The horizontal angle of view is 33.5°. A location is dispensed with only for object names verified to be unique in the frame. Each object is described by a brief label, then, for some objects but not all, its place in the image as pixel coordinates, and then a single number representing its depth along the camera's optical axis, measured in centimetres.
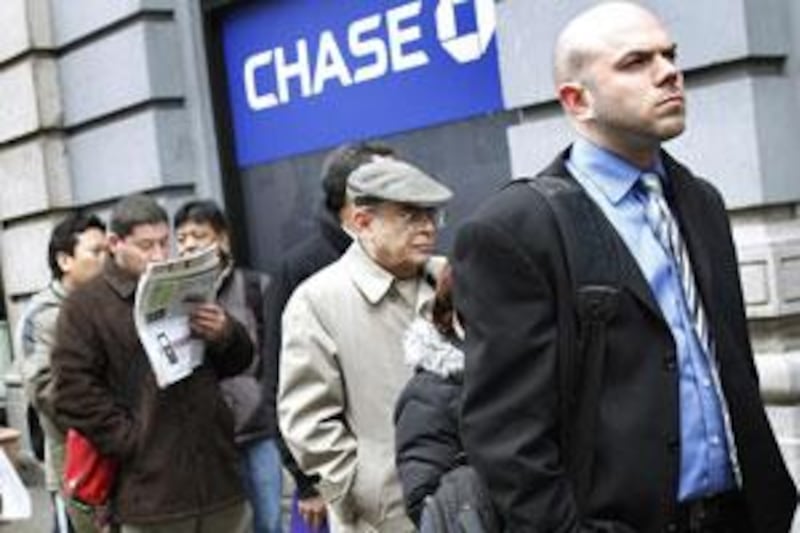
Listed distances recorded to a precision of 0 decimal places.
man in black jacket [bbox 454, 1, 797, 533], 238
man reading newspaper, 431
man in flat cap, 352
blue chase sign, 623
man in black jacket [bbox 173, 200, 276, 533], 521
